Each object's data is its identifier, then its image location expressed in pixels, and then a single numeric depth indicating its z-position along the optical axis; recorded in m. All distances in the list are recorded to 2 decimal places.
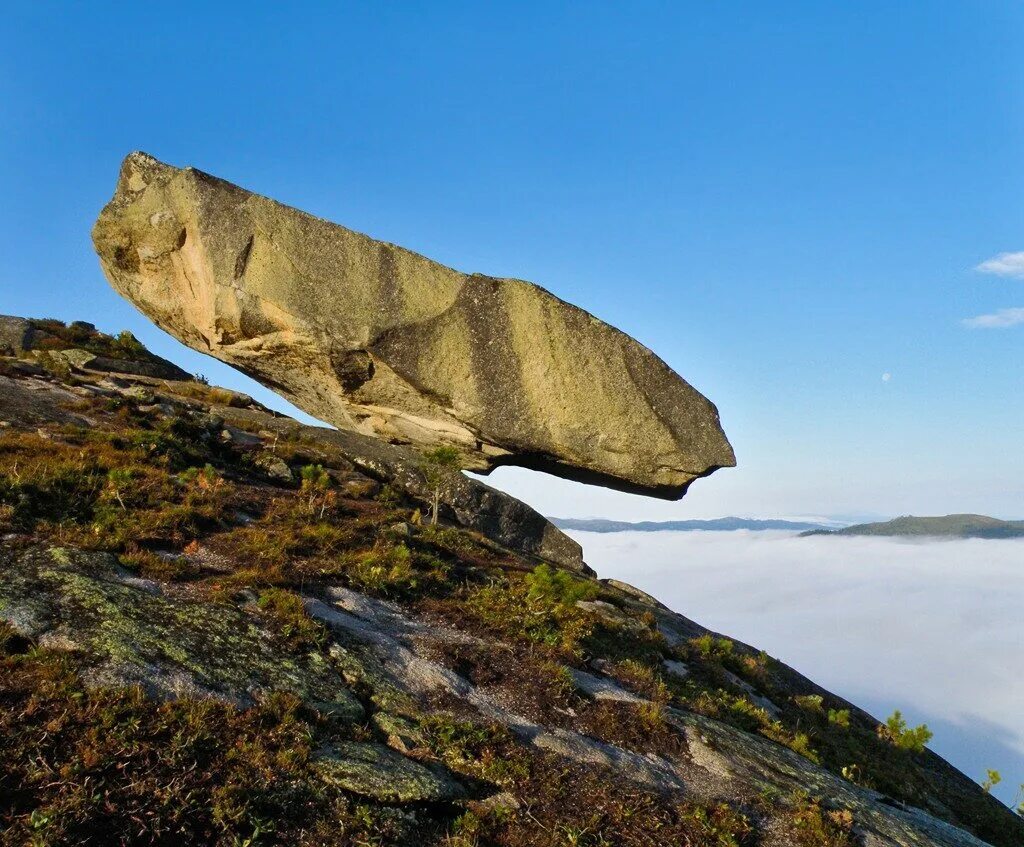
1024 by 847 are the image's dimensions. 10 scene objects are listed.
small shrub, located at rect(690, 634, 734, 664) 17.59
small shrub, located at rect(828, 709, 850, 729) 16.55
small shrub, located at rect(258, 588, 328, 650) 10.48
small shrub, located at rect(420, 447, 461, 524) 22.14
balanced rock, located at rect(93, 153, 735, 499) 22.30
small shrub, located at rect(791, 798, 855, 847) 8.52
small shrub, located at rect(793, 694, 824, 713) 17.92
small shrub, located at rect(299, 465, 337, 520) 17.77
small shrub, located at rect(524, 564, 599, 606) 15.05
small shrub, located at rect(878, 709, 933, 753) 17.20
